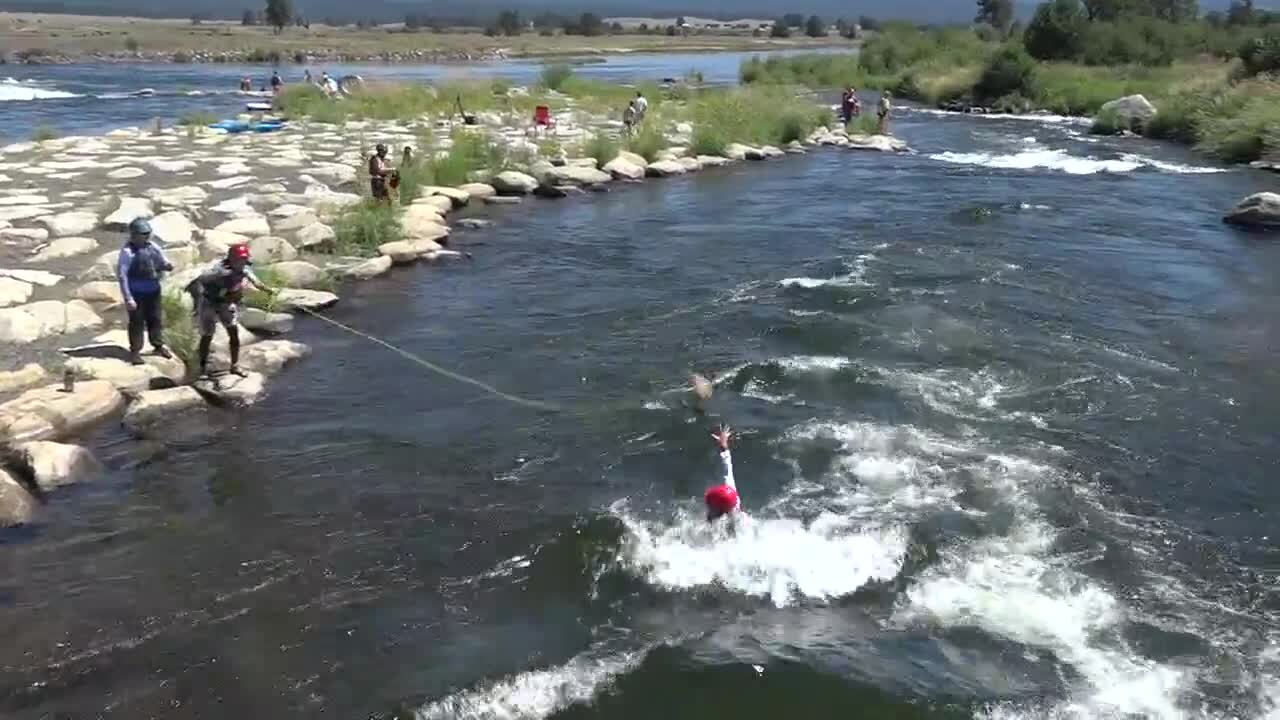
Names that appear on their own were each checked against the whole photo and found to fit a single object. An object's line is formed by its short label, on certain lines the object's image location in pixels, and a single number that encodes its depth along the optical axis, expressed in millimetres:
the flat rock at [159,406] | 11773
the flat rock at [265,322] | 15141
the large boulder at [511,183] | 25641
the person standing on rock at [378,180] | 20953
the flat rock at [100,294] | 15100
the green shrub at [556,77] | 45469
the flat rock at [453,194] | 23656
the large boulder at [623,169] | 27938
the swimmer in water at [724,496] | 9125
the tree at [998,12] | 99375
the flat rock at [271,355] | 13586
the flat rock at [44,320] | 13617
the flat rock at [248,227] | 18728
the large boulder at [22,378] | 12008
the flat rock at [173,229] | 17641
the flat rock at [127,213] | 18828
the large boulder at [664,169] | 28938
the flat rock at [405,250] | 19031
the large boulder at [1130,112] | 39406
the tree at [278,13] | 125375
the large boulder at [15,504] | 9727
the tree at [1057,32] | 56875
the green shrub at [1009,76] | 48906
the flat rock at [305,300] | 16016
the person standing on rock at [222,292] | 12305
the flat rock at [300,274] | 16819
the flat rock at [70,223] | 18297
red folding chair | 32625
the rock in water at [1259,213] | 22312
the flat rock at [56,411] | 11047
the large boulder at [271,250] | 17570
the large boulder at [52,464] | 10383
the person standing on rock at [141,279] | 12320
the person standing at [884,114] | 38903
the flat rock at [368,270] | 17984
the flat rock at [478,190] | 24750
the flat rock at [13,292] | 14531
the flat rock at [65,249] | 16844
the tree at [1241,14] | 74656
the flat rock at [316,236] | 18797
